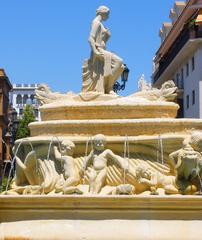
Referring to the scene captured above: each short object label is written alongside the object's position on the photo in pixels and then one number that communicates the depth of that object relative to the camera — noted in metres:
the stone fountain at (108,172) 11.56
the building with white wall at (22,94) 144.38
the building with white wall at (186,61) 47.06
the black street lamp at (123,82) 19.59
